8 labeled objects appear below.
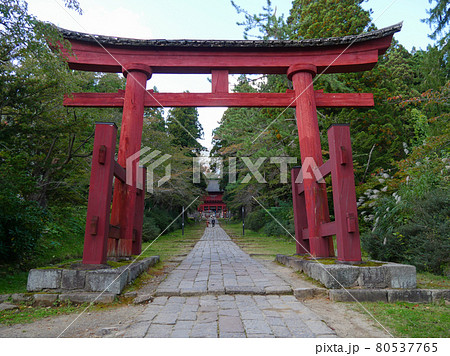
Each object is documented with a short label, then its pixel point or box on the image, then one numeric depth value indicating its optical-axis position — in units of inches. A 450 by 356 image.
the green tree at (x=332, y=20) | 490.6
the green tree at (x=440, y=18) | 437.3
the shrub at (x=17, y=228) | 198.5
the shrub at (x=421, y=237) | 187.0
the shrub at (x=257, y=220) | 744.3
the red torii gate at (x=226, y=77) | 212.4
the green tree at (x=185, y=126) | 1081.4
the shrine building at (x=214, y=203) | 2048.5
